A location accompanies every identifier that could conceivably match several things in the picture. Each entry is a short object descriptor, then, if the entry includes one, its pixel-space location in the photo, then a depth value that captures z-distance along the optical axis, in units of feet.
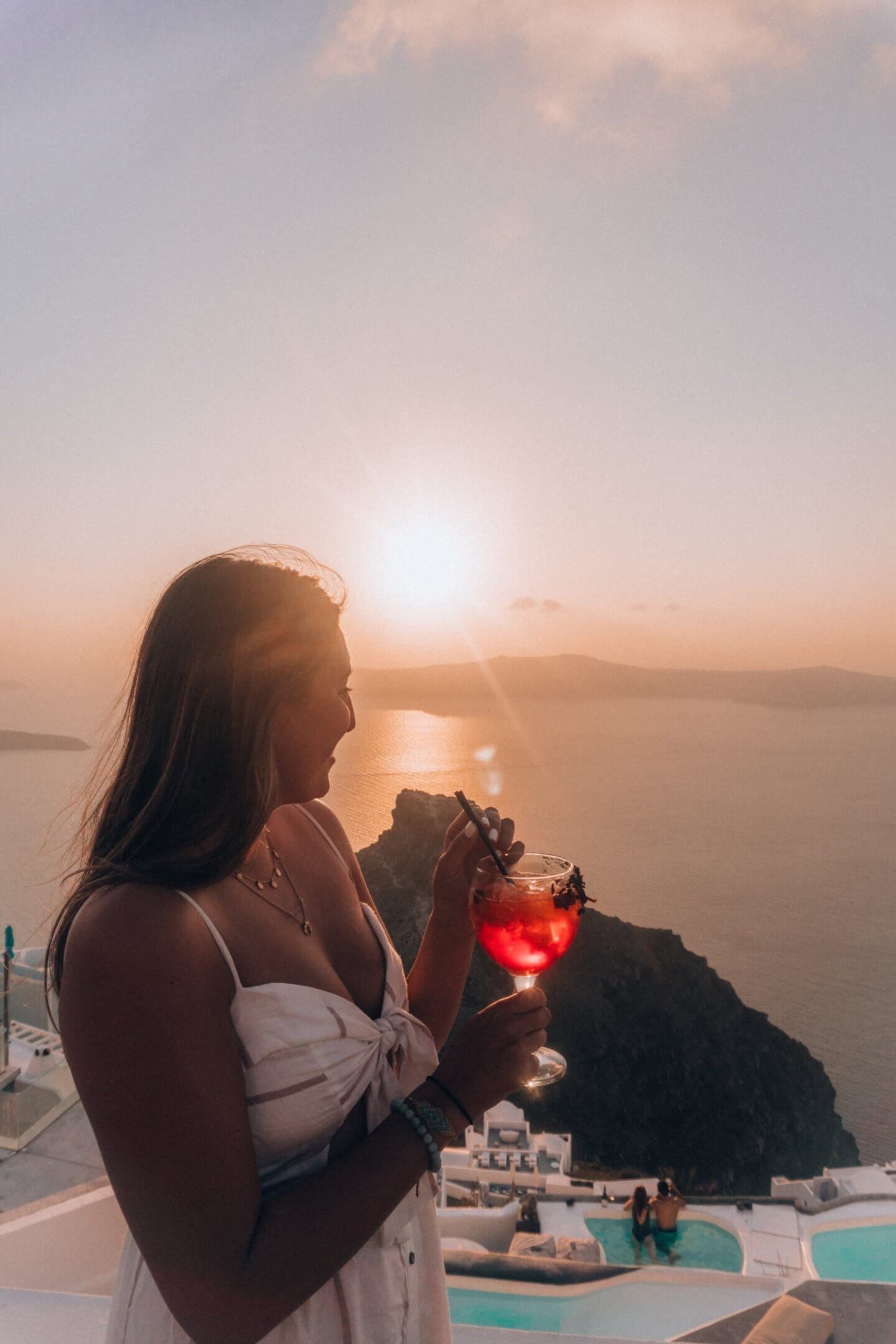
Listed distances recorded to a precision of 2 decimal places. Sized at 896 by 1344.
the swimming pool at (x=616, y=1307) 16.11
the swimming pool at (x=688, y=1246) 63.00
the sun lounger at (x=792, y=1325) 7.16
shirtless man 63.31
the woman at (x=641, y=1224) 62.33
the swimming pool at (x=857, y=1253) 51.57
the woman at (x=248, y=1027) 2.68
